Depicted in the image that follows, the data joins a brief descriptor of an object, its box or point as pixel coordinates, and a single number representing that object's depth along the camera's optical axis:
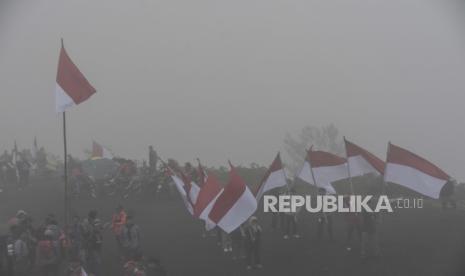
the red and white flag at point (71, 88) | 16.91
